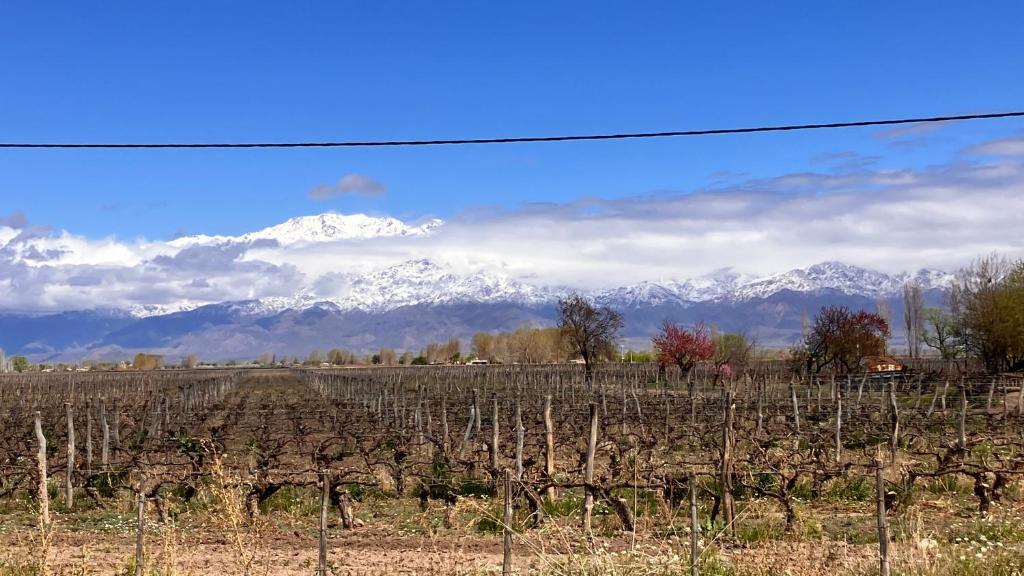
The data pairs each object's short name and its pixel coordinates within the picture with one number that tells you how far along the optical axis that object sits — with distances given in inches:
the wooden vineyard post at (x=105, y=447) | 919.7
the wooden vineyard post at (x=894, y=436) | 674.8
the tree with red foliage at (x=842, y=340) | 2468.9
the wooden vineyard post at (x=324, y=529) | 415.8
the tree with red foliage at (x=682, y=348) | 2825.1
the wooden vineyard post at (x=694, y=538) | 394.0
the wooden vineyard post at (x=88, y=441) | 829.5
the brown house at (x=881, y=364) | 2669.8
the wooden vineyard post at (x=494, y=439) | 768.6
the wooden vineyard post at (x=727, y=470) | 556.4
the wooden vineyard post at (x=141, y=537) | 419.2
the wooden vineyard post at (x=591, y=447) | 676.7
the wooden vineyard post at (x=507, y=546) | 408.1
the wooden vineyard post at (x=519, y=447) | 720.3
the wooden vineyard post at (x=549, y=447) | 706.8
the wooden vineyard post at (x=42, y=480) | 590.9
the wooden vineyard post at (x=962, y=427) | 819.5
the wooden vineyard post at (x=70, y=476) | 743.1
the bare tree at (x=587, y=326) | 2982.3
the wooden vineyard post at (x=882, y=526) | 396.2
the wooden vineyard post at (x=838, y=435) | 877.2
